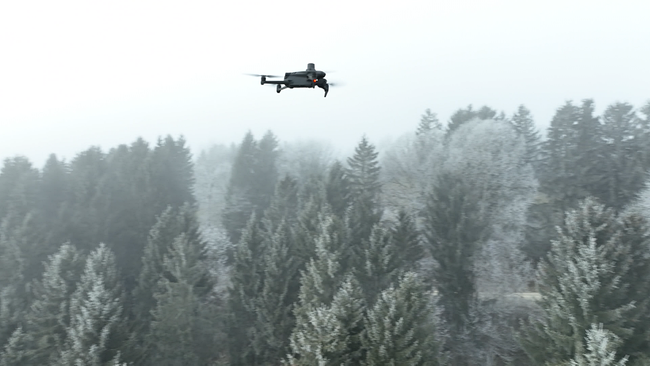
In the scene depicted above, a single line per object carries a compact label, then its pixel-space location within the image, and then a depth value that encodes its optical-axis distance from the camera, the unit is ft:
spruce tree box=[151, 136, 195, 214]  172.65
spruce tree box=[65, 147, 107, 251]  152.05
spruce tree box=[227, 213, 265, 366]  115.55
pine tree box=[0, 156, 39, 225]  152.46
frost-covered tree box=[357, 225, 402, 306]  106.93
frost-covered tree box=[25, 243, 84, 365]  101.19
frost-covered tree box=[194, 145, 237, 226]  223.92
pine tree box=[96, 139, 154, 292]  153.79
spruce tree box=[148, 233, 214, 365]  106.83
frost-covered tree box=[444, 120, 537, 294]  146.82
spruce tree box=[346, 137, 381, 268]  121.00
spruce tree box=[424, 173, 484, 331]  120.98
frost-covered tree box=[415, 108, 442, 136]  253.77
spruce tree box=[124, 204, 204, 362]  126.72
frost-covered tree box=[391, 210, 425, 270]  119.34
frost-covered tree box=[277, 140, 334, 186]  228.63
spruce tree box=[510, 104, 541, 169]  204.50
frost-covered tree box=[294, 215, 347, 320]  96.78
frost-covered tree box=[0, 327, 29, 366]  97.40
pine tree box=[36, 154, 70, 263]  144.87
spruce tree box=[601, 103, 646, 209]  137.80
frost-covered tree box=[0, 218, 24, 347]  115.03
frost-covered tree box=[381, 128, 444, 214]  185.57
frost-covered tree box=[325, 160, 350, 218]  144.66
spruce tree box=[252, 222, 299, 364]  109.70
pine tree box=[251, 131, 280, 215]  190.70
